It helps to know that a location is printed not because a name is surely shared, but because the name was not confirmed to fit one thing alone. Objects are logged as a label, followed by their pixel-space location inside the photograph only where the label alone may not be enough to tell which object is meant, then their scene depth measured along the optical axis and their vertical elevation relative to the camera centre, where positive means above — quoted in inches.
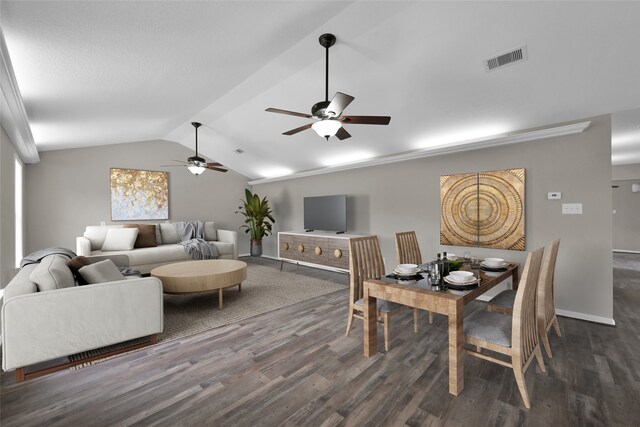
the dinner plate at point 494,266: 101.0 -20.2
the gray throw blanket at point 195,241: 216.4 -23.2
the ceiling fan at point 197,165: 191.0 +32.4
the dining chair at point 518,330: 65.8 -30.7
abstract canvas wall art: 227.4 +15.5
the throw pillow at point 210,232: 253.9 -17.8
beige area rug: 113.7 -46.3
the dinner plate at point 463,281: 79.0 -20.0
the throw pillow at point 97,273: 98.5 -21.2
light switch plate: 120.8 +0.1
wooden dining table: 70.8 -25.0
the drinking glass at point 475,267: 89.7 -20.3
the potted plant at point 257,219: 267.0 -7.0
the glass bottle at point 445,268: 87.0 -18.4
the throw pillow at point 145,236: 212.8 -17.7
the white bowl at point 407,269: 91.4 -19.3
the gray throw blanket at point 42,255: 113.2 -17.4
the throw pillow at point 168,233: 233.1 -16.7
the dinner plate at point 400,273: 90.1 -20.3
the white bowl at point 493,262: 102.0 -19.5
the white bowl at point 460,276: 80.4 -19.3
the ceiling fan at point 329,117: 94.8 +32.9
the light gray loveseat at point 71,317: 78.4 -31.7
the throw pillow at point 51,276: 86.4 -19.6
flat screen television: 204.8 -1.6
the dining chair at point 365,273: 94.3 -23.7
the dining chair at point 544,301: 85.4 -29.5
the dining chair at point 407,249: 121.2 -17.4
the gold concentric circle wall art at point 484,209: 135.7 +0.0
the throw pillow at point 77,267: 104.7 -20.0
